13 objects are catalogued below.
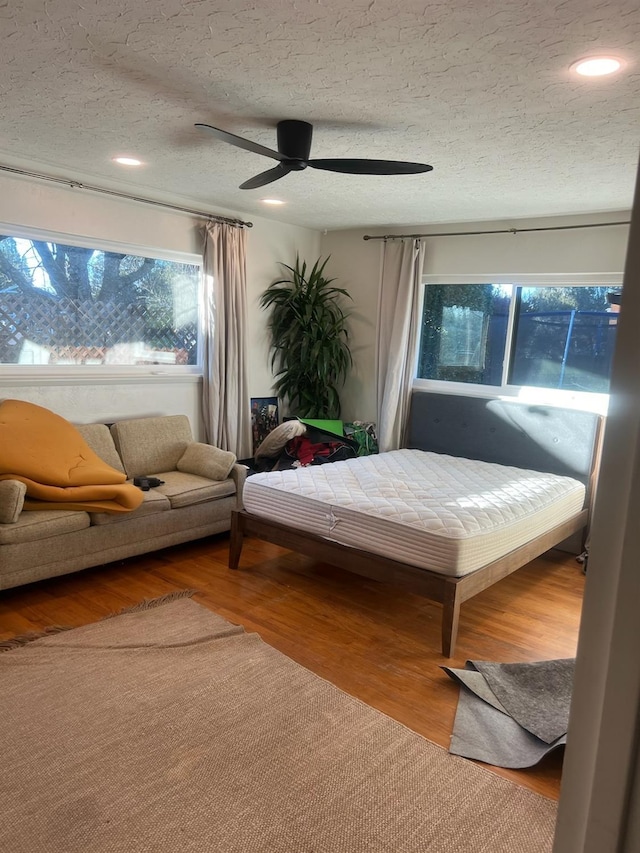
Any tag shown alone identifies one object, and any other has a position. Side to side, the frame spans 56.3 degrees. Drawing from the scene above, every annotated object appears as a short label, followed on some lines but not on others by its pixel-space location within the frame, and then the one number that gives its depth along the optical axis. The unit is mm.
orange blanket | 3408
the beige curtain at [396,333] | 5293
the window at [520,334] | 4578
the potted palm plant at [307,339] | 5520
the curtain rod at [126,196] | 3811
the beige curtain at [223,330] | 4918
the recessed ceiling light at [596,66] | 2084
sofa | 3207
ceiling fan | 2812
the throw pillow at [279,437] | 5043
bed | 3008
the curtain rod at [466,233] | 4399
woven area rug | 1789
